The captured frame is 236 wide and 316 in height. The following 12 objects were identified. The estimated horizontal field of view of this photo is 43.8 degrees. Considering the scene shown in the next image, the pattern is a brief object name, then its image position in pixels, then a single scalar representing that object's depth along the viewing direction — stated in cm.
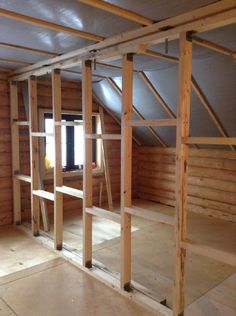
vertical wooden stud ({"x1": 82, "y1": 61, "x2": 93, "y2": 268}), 278
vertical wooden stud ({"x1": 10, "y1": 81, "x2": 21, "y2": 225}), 401
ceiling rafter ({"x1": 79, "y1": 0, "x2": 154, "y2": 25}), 177
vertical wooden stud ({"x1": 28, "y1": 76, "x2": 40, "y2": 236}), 355
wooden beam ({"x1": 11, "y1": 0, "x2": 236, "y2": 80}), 177
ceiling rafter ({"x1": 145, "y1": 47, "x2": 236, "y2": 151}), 337
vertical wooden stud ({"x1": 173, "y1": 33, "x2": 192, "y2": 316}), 197
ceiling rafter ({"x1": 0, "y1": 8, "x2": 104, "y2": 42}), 199
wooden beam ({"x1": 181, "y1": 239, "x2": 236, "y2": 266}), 183
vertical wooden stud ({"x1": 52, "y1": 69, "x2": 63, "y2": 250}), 319
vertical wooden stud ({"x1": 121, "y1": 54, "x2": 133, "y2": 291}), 242
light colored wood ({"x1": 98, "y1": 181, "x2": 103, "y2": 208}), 525
